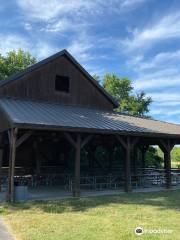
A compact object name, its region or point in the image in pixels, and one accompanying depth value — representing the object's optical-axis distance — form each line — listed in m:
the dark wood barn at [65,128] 8.07
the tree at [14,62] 21.71
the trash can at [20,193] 7.28
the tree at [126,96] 24.67
